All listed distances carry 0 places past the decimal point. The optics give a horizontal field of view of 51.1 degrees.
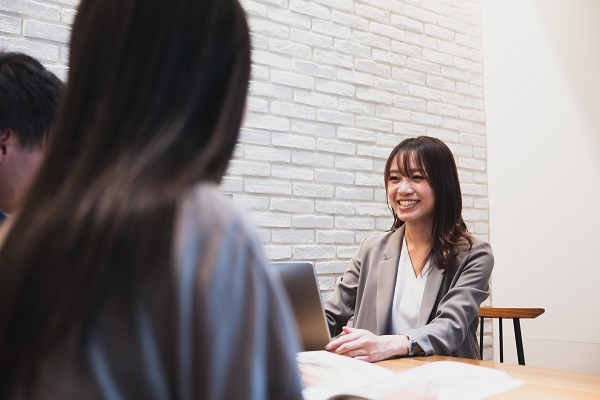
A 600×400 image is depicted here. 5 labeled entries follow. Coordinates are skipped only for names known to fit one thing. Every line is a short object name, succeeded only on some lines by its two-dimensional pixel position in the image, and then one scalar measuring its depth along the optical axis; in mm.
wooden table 1205
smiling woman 1975
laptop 1533
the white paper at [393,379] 1159
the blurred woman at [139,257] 451
